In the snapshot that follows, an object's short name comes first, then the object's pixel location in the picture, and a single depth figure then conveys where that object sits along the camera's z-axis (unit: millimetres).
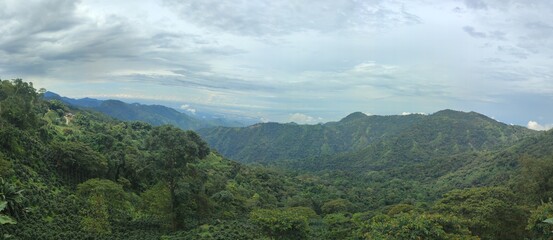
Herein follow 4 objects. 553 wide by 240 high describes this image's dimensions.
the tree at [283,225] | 33469
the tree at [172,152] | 40938
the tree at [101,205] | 37797
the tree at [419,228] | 24859
